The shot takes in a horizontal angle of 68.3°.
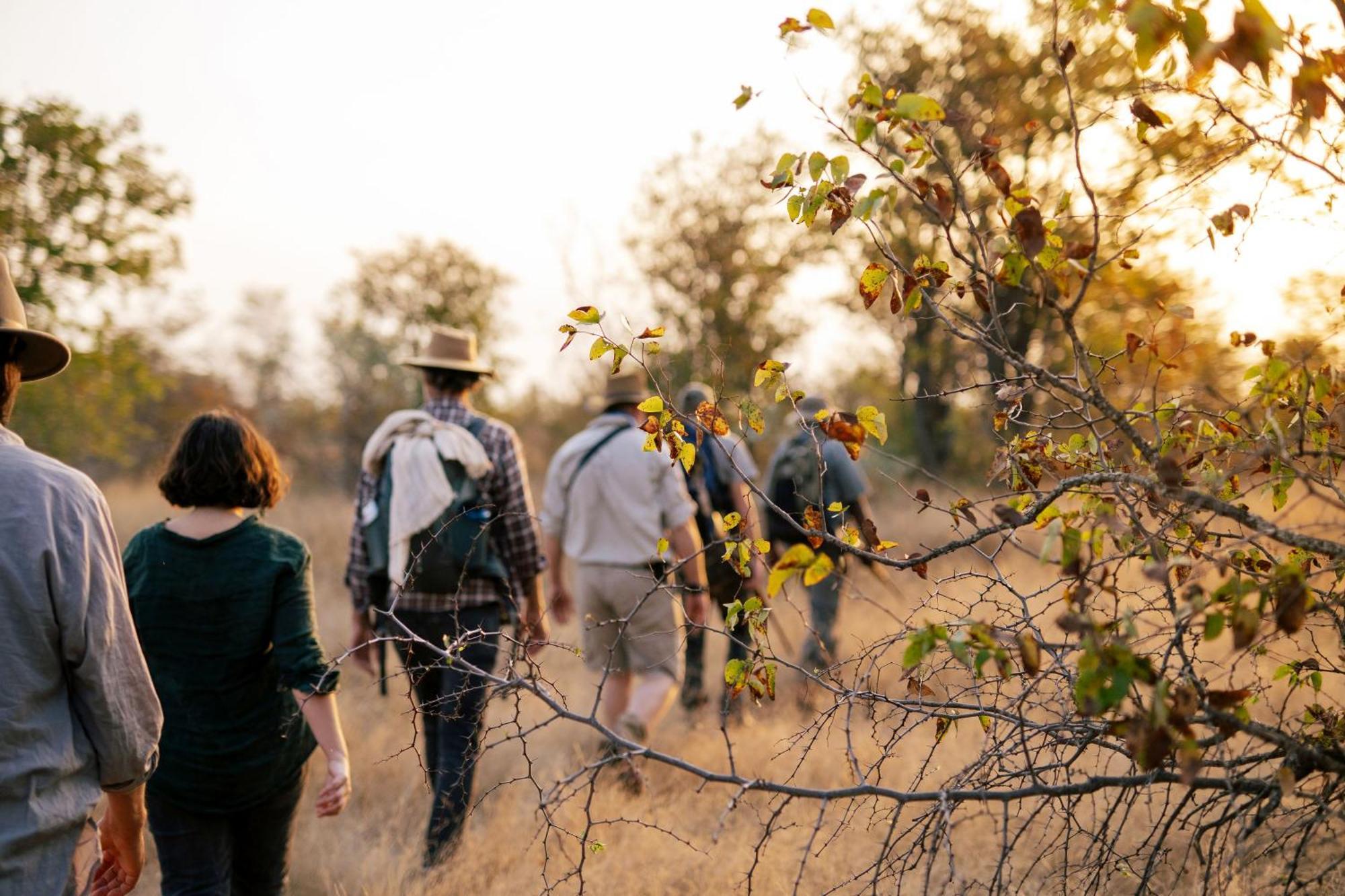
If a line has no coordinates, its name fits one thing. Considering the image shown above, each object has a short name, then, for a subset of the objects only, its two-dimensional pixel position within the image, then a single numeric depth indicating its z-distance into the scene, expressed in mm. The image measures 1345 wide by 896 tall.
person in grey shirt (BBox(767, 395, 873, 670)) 6023
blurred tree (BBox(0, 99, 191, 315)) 9703
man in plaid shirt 3900
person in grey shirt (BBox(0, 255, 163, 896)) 1886
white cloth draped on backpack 4027
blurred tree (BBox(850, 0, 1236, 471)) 12438
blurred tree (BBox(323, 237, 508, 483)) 19344
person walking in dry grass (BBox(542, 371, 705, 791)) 4824
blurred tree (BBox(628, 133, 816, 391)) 16266
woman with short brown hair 2711
